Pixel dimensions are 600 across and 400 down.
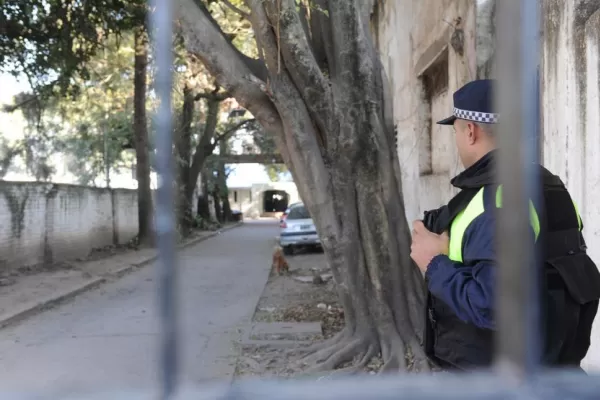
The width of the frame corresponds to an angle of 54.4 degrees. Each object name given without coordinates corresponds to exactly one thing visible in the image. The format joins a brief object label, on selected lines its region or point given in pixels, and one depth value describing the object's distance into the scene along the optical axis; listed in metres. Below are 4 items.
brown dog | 11.99
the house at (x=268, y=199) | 54.88
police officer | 1.90
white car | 16.52
